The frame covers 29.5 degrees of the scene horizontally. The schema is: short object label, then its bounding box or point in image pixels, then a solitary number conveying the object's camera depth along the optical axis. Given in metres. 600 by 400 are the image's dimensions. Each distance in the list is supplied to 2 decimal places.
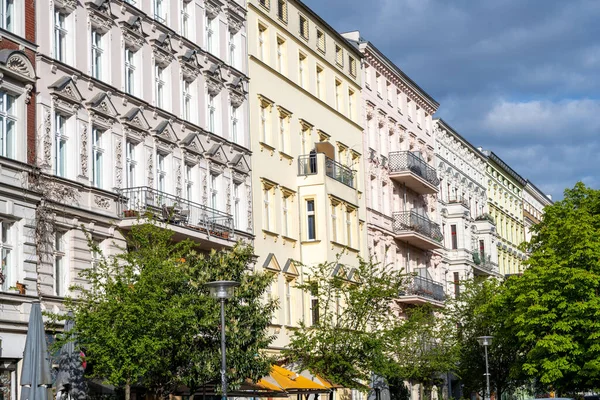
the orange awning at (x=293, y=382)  38.79
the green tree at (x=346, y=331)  43.62
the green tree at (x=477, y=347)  65.50
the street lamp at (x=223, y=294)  28.58
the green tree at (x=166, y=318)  28.02
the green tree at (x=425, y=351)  53.66
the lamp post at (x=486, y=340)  52.68
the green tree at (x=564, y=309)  51.62
